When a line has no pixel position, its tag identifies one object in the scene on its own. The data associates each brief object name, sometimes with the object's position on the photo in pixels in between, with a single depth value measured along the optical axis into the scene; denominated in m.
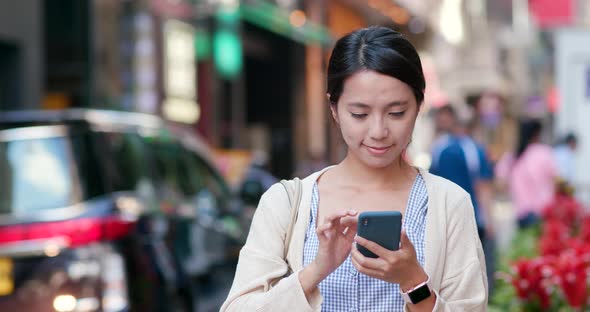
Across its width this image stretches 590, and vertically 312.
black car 7.13
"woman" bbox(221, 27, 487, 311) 3.36
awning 24.85
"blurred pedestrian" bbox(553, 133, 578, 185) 18.17
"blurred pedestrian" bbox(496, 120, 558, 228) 14.50
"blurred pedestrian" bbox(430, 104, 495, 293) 10.33
